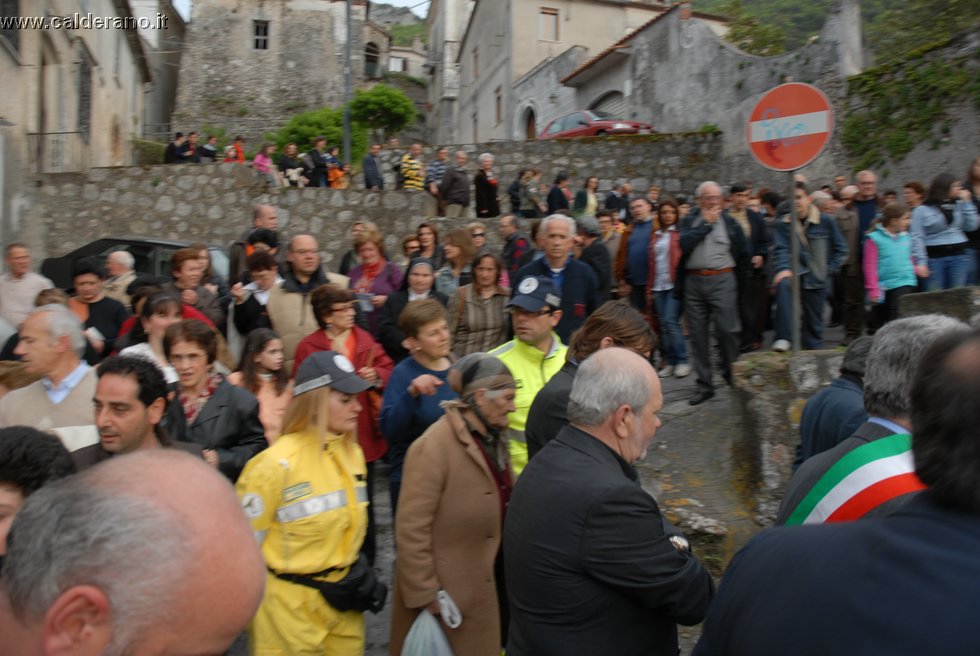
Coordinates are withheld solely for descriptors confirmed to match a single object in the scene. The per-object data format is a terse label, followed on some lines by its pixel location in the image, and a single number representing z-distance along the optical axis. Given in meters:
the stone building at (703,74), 15.95
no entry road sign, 5.93
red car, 20.97
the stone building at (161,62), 35.94
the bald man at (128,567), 1.22
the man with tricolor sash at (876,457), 2.36
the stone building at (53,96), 13.91
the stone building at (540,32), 32.41
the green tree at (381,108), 32.22
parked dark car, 10.48
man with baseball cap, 4.62
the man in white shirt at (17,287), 7.89
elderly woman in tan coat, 3.60
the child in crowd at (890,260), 7.92
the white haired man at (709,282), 7.33
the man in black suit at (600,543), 2.49
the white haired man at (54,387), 3.72
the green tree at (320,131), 31.84
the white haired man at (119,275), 7.61
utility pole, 22.98
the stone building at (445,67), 45.22
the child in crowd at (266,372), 5.21
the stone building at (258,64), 37.09
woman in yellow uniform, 3.43
